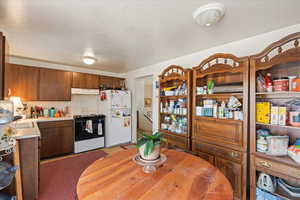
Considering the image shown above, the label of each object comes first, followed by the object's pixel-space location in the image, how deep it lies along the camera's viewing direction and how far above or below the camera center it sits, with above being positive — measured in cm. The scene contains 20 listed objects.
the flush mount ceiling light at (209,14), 130 +89
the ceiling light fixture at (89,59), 273 +83
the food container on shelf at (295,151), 129 -50
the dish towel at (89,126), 350 -69
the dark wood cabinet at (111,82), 408 +57
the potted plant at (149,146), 116 -41
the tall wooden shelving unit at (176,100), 224 -1
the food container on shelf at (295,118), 134 -17
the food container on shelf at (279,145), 144 -47
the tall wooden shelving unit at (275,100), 130 +2
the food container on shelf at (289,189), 134 -91
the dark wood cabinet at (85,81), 362 +53
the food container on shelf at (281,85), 141 +18
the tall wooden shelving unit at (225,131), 162 -42
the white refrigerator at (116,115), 376 -43
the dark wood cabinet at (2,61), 142 +40
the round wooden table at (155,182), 86 -62
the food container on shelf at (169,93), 262 +15
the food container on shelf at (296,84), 133 +17
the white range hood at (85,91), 357 +24
